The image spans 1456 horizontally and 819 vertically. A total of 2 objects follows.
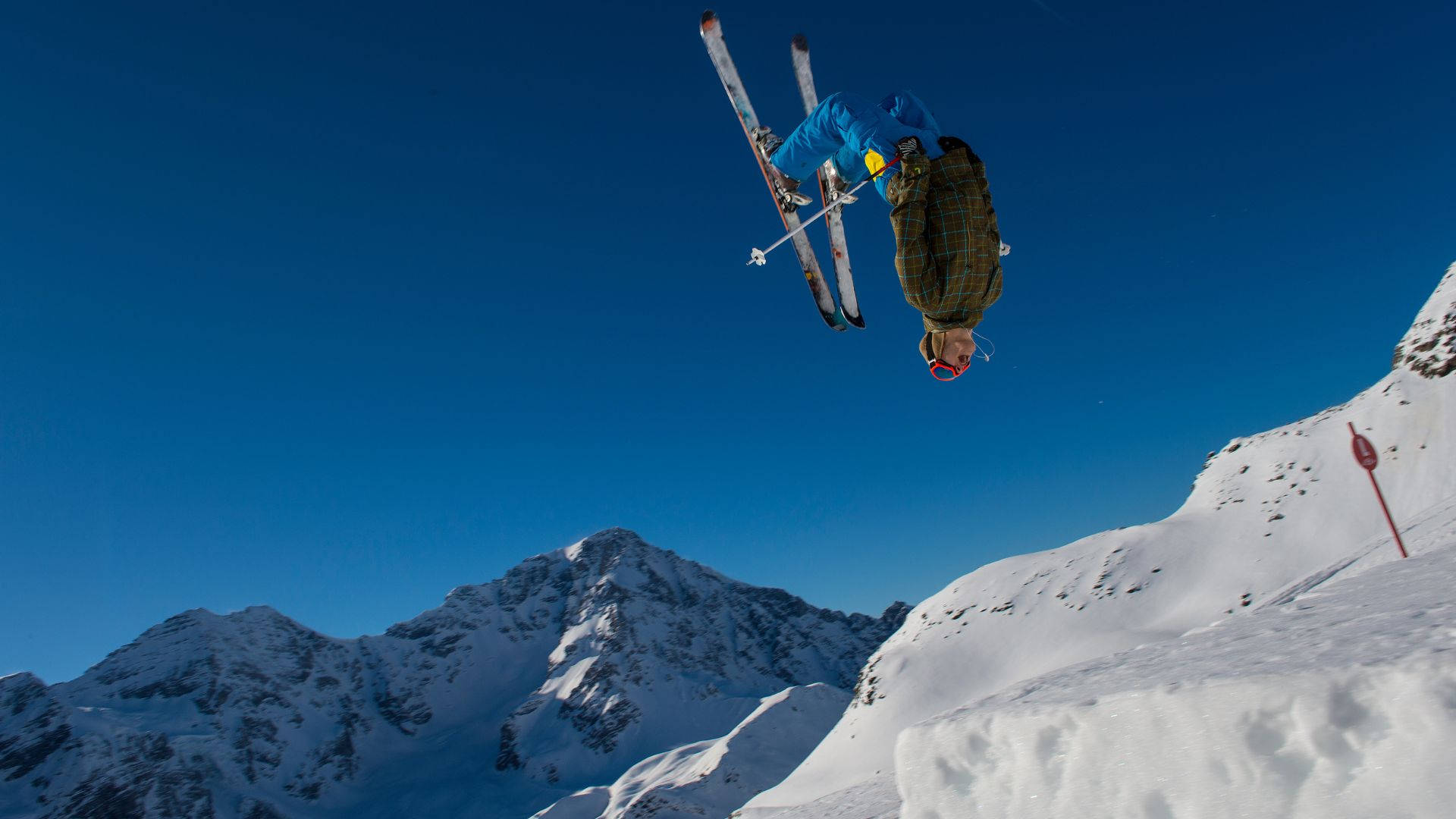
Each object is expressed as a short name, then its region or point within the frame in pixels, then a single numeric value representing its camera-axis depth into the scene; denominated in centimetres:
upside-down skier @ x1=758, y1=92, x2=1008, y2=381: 676
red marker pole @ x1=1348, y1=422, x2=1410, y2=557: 1123
